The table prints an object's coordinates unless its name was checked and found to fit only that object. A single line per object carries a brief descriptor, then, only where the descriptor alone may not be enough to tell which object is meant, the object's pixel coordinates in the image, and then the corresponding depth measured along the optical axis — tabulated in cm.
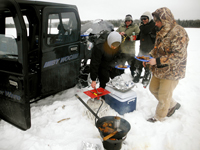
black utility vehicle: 228
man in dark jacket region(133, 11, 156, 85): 489
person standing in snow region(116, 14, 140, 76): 527
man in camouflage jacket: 251
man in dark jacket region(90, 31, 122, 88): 311
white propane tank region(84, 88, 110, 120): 306
